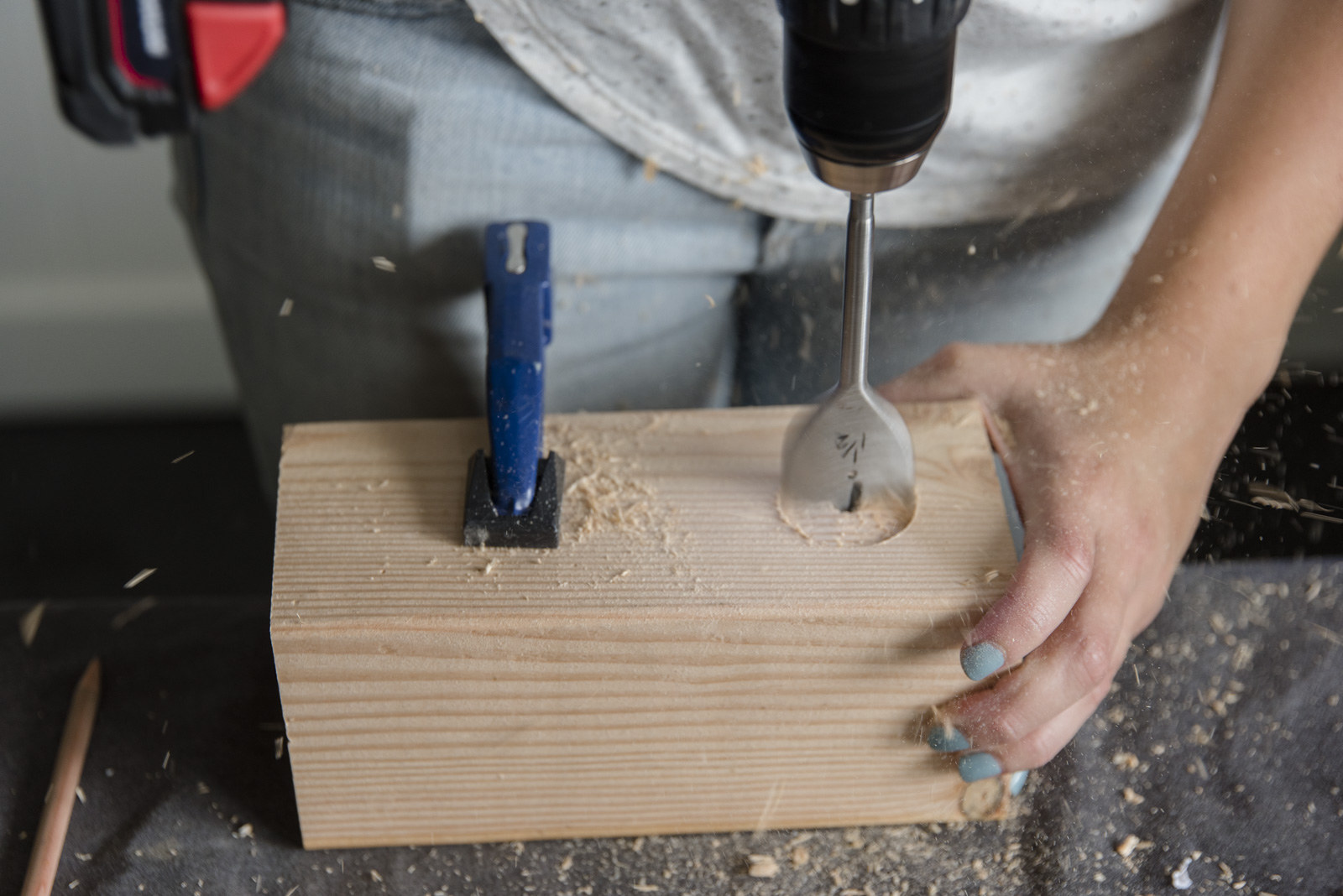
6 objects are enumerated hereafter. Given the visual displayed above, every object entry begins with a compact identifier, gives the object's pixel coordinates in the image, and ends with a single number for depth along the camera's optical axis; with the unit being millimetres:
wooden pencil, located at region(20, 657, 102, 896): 861
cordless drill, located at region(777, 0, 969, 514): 743
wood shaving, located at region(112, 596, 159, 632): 948
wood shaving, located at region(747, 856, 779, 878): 863
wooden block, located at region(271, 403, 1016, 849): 835
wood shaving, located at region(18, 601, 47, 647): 938
